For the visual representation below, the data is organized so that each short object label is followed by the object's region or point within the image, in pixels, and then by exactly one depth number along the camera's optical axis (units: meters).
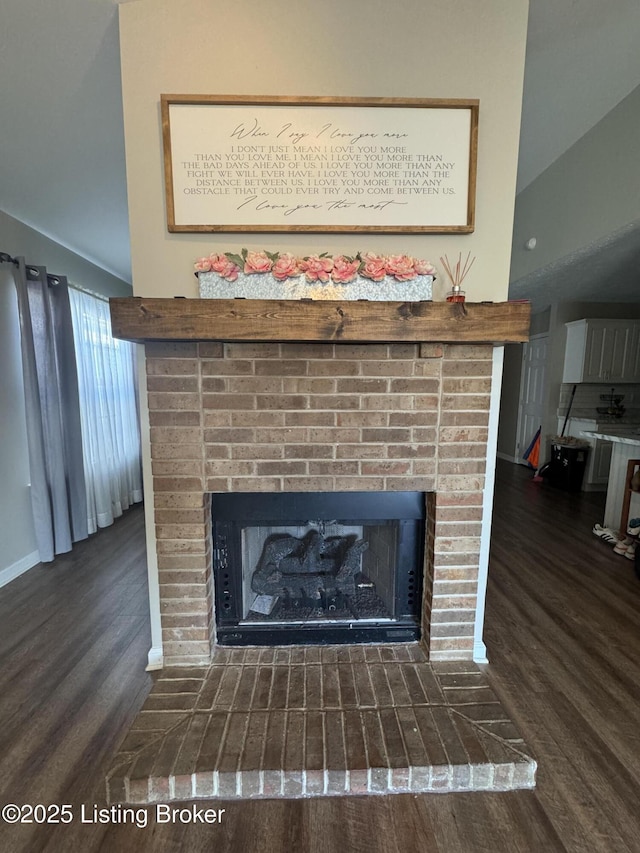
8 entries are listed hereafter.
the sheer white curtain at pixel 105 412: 3.09
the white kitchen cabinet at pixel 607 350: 4.40
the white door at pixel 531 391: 5.20
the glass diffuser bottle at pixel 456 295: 1.34
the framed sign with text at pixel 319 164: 1.36
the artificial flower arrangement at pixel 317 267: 1.32
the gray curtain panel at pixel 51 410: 2.47
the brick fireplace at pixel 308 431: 1.44
